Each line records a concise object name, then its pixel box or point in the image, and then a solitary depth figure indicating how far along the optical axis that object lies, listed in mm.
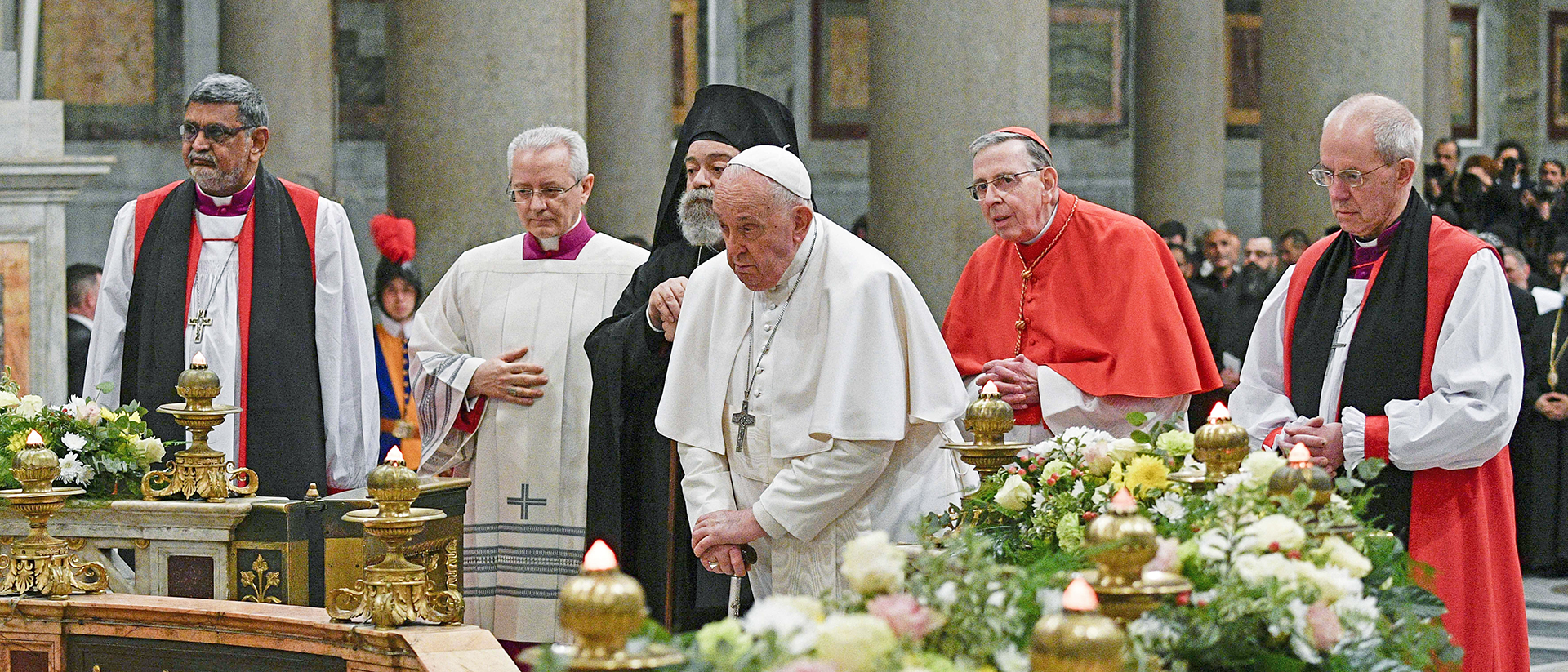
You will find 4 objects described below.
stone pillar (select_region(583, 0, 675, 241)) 15414
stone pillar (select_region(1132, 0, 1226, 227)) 17062
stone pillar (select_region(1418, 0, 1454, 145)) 18062
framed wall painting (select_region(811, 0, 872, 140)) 17719
